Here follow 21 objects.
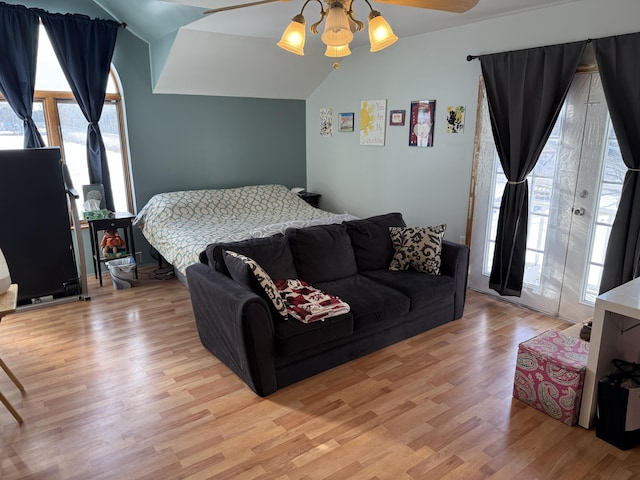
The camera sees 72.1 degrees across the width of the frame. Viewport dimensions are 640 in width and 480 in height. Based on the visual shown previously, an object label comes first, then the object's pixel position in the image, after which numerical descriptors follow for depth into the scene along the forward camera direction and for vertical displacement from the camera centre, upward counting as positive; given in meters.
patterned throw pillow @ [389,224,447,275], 3.54 -0.86
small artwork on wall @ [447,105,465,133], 4.12 +0.21
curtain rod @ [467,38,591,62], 3.90 +0.73
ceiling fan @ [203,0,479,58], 1.93 +0.52
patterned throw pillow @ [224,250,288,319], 2.65 -0.86
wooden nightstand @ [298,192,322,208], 5.88 -0.73
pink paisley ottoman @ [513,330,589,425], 2.31 -1.24
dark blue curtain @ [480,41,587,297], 3.35 +0.18
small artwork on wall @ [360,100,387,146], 4.89 +0.23
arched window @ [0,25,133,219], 4.28 +0.20
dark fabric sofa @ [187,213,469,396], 2.59 -1.04
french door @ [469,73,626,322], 3.24 -0.46
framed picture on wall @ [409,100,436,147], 4.40 +0.19
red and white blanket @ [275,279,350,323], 2.70 -1.00
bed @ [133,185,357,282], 3.99 -0.78
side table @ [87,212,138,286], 4.36 -0.82
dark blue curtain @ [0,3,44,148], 3.95 +0.76
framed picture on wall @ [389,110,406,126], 4.69 +0.26
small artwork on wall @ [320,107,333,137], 5.65 +0.26
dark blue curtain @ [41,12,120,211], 4.21 +0.81
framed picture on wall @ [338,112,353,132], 5.33 +0.24
